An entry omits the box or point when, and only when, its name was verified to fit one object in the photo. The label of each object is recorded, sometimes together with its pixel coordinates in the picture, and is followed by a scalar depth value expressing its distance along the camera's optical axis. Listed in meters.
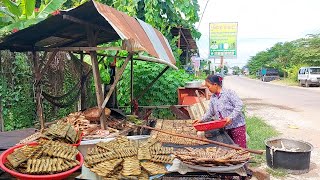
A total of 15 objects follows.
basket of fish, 2.04
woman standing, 4.10
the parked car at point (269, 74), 44.84
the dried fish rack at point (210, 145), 2.76
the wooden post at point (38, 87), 3.96
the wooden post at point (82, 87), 5.46
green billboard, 17.11
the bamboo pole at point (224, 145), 2.91
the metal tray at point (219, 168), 2.65
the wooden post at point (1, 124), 4.90
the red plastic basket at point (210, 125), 3.87
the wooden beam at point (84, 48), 3.27
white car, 25.83
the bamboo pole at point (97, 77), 3.41
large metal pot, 5.25
